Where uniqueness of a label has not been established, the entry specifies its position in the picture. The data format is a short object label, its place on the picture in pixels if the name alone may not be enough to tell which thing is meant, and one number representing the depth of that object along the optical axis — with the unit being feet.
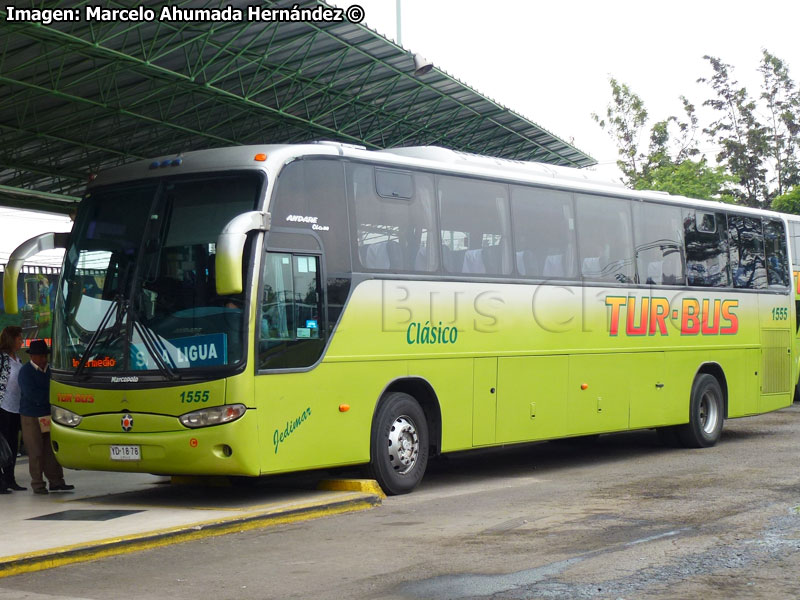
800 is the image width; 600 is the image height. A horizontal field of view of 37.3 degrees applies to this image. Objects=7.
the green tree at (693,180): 158.61
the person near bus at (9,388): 41.68
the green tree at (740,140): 197.16
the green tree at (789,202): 151.84
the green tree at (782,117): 193.26
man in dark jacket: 40.75
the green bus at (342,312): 35.14
